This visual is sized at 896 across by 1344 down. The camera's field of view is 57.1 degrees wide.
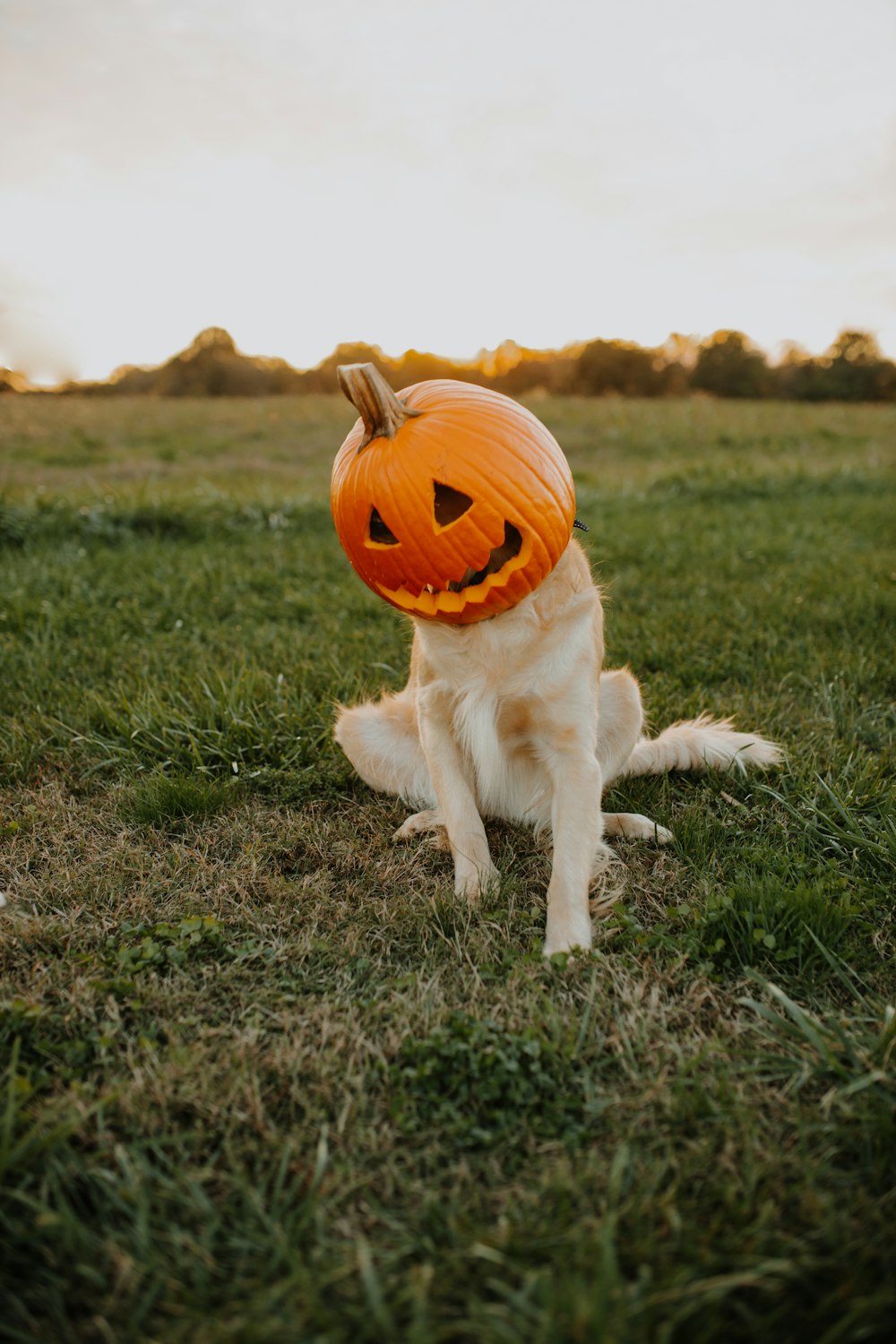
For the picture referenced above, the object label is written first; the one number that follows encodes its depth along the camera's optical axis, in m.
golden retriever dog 2.33
